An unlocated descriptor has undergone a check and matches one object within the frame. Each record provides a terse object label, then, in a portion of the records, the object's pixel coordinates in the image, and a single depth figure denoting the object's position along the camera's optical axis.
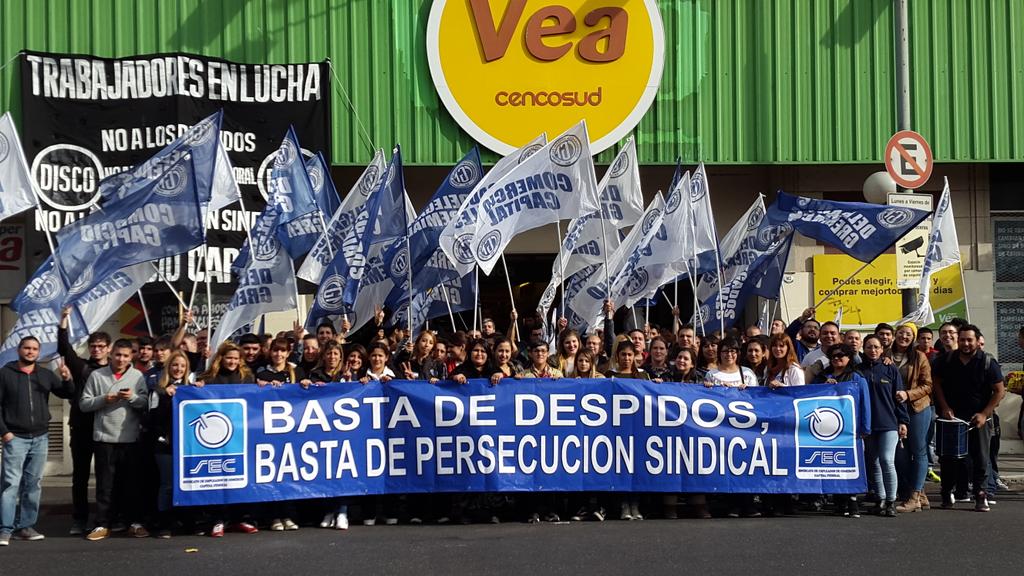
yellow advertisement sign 16.58
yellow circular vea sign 15.94
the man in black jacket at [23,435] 9.67
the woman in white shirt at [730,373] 10.52
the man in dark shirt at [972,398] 11.01
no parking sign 13.39
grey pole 13.88
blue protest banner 9.95
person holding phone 9.85
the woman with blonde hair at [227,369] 10.05
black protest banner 15.18
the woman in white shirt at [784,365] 10.76
